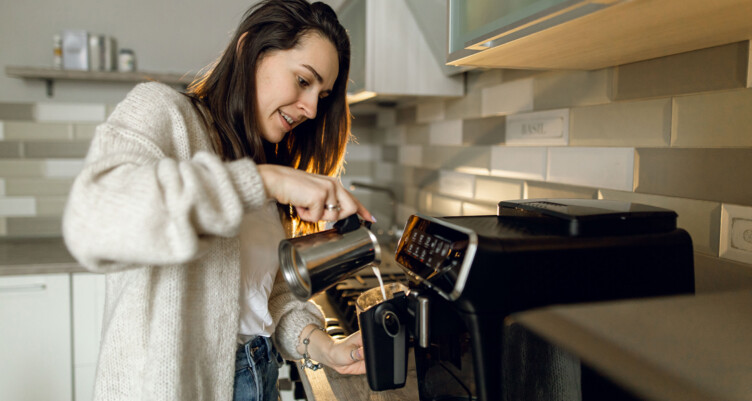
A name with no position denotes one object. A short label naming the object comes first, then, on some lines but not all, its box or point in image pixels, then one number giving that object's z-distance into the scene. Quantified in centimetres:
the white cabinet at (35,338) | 203
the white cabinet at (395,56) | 163
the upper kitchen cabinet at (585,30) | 60
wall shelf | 232
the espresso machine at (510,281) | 60
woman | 61
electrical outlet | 77
